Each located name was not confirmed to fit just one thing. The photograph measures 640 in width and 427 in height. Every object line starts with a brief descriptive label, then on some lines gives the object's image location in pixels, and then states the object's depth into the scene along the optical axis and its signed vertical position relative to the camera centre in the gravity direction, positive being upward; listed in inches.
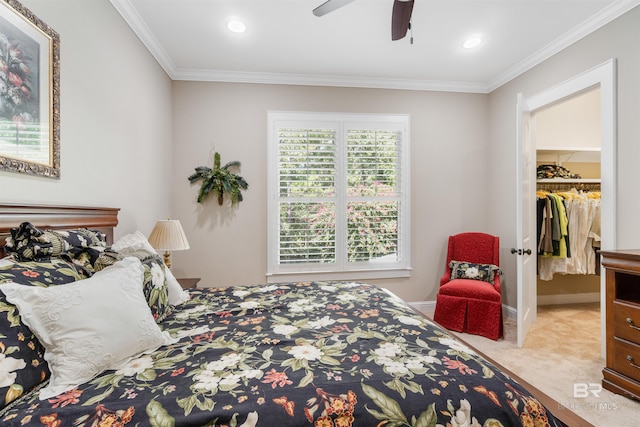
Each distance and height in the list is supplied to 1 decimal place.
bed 33.5 -21.8
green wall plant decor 131.6 +14.1
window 138.3 +7.6
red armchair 116.3 -31.9
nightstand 102.8 -25.1
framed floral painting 51.4 +22.7
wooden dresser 76.8 -30.0
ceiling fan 68.1 +47.5
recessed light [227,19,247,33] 98.3 +62.8
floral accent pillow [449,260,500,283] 127.7 -26.1
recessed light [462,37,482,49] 109.0 +62.9
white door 107.3 -4.5
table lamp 99.8 -8.1
